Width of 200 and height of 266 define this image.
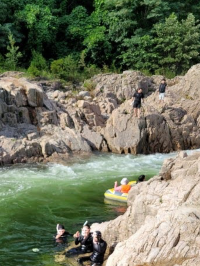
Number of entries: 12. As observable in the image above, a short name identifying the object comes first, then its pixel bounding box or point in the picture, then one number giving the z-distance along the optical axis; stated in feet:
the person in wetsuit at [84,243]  33.63
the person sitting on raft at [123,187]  48.93
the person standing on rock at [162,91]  80.79
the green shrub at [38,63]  95.76
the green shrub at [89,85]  91.91
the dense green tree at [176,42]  107.45
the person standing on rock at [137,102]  71.66
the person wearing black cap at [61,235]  36.66
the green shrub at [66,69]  96.53
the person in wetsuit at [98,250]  31.73
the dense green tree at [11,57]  95.54
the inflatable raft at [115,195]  48.19
